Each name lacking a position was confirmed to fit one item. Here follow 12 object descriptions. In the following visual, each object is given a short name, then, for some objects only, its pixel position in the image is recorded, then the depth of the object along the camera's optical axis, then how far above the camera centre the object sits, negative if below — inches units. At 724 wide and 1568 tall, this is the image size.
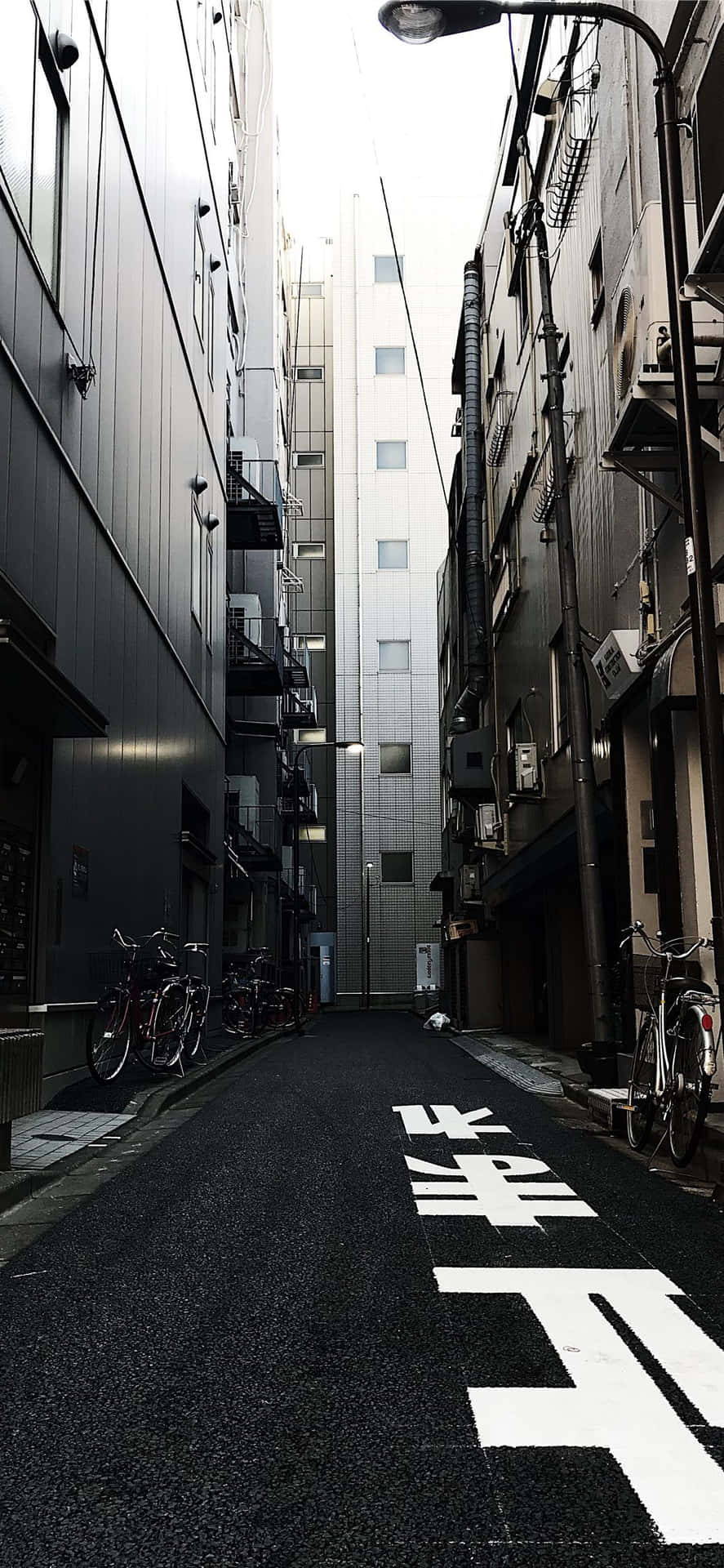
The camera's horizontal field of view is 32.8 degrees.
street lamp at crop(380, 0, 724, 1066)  250.5 +133.1
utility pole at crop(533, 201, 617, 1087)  440.8 +91.3
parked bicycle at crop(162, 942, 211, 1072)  508.4 +1.4
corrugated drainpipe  1011.9 +378.8
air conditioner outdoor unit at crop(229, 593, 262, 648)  1134.4 +360.6
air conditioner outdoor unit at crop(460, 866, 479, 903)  1051.9 +102.1
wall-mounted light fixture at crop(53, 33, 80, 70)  404.5 +312.3
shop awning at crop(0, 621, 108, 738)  283.9 +81.5
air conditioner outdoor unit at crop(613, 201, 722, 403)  323.9 +185.7
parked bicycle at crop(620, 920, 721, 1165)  252.5 -12.9
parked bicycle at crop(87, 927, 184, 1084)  425.4 -4.9
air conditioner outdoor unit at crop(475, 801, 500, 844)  901.2 +130.8
